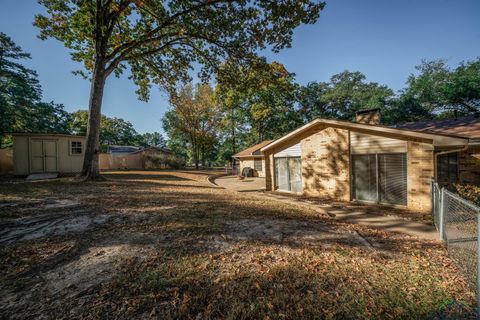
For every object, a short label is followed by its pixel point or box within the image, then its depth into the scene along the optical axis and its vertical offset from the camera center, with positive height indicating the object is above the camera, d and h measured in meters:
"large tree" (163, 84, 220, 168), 29.23 +6.77
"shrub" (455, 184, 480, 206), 5.52 -1.17
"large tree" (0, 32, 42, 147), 17.69 +7.45
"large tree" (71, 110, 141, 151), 47.16 +7.41
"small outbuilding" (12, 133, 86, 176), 11.89 +0.56
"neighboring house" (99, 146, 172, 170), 26.19 +0.02
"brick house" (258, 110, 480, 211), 7.01 -0.12
